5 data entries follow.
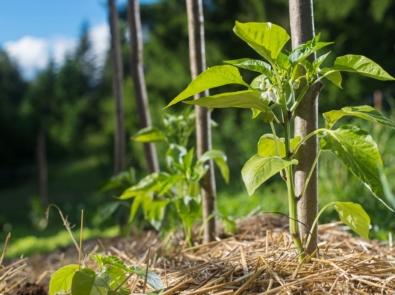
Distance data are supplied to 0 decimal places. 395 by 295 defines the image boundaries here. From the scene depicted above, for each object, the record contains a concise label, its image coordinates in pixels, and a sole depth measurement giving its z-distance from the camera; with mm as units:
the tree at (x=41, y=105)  9430
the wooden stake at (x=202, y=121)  1977
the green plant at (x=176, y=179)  1812
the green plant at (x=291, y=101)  1171
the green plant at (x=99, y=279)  1170
